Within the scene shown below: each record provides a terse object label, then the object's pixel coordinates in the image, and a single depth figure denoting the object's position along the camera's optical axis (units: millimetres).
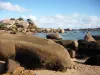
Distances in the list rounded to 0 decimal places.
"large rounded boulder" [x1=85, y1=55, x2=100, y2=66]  5584
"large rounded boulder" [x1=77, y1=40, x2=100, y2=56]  7084
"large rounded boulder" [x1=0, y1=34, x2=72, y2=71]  4397
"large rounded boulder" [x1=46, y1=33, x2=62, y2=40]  12097
